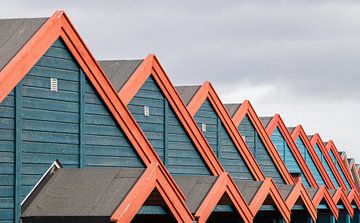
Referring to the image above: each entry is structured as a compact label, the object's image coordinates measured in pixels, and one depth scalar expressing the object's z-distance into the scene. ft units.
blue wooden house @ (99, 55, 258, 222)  153.69
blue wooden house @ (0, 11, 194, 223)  118.62
